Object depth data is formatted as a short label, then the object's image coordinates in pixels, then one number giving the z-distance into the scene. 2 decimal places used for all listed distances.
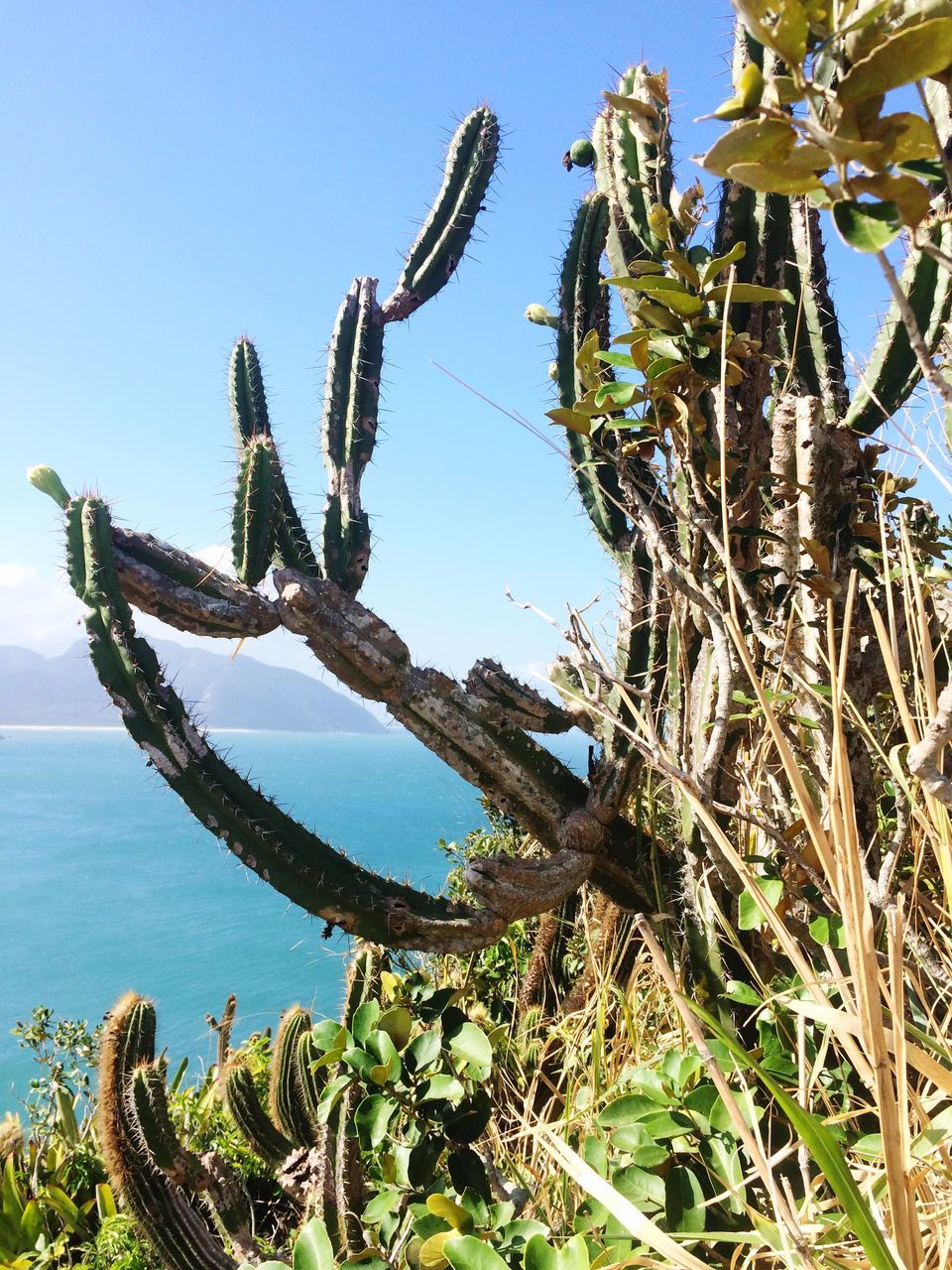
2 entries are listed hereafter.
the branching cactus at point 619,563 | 0.88
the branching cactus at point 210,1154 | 1.78
